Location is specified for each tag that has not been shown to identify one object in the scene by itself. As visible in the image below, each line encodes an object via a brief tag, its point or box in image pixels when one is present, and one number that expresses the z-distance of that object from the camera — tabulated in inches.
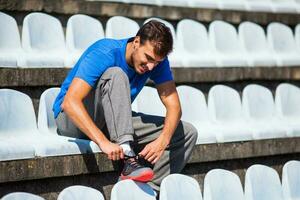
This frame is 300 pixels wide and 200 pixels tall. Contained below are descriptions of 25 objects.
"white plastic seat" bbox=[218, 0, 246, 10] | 449.7
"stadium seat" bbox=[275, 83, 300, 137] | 367.6
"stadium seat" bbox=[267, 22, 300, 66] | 436.1
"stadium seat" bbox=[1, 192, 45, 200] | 192.9
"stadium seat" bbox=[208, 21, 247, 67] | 397.7
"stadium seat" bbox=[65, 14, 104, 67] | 333.4
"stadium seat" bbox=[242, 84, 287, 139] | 343.3
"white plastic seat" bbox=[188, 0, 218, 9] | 437.7
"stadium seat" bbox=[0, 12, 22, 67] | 311.0
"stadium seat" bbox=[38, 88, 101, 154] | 257.0
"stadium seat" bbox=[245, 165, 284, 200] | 267.4
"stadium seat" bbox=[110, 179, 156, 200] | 222.5
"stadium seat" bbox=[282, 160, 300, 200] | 283.6
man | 240.8
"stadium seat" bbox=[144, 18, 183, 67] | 366.0
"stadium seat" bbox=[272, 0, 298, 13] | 489.0
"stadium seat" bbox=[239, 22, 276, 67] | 417.1
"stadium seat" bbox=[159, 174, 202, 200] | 233.5
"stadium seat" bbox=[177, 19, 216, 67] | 380.8
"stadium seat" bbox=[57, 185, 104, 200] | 207.5
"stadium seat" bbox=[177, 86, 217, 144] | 327.3
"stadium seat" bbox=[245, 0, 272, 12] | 468.5
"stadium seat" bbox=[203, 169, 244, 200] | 249.6
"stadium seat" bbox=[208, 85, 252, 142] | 328.2
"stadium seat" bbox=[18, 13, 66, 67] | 315.3
